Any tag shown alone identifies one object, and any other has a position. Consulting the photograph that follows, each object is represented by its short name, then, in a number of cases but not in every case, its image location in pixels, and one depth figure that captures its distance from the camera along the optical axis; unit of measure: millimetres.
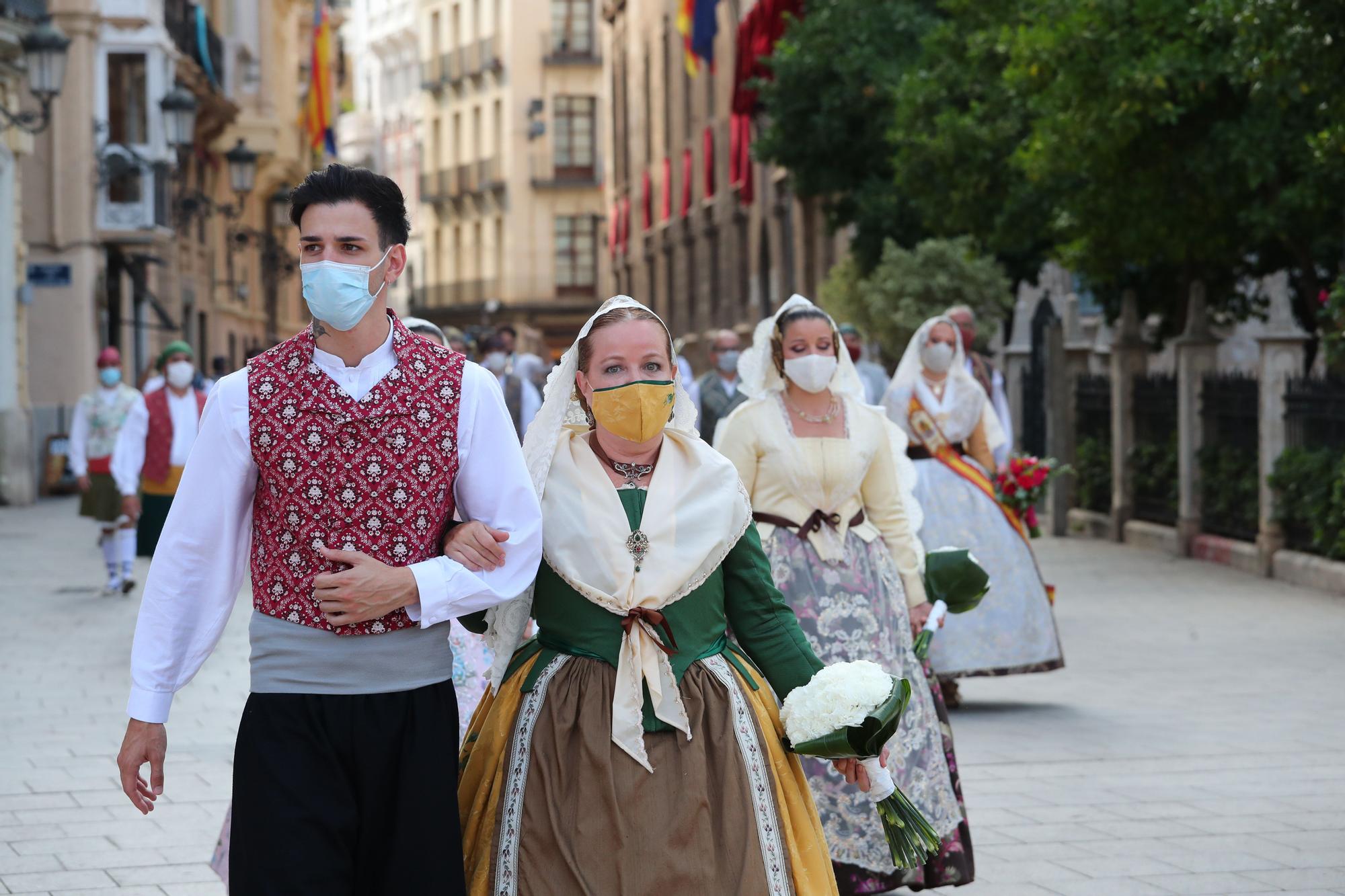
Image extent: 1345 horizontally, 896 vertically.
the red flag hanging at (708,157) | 48406
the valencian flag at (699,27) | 43906
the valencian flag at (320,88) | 53906
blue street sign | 29109
